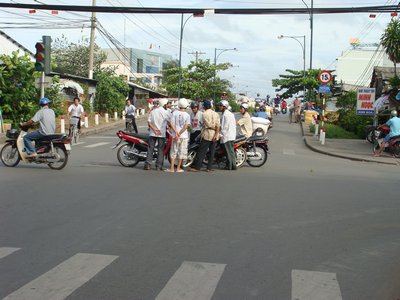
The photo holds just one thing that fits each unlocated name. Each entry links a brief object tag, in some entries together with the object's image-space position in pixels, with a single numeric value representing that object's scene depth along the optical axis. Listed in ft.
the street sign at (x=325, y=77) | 76.79
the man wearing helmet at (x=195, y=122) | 45.03
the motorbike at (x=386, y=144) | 58.39
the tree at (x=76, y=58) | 175.73
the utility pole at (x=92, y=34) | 107.28
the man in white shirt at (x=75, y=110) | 64.90
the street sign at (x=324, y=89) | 78.59
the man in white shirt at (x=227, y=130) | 43.29
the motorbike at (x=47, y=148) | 41.50
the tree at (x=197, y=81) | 211.00
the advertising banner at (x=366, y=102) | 72.33
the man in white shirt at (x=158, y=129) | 42.19
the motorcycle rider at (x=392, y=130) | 57.00
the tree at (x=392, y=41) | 92.67
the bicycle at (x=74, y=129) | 66.03
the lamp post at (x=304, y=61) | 167.12
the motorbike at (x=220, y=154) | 44.24
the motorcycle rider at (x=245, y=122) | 46.78
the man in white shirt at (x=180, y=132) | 41.37
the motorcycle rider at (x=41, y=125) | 40.75
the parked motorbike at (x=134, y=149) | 43.47
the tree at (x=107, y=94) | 119.14
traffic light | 57.41
